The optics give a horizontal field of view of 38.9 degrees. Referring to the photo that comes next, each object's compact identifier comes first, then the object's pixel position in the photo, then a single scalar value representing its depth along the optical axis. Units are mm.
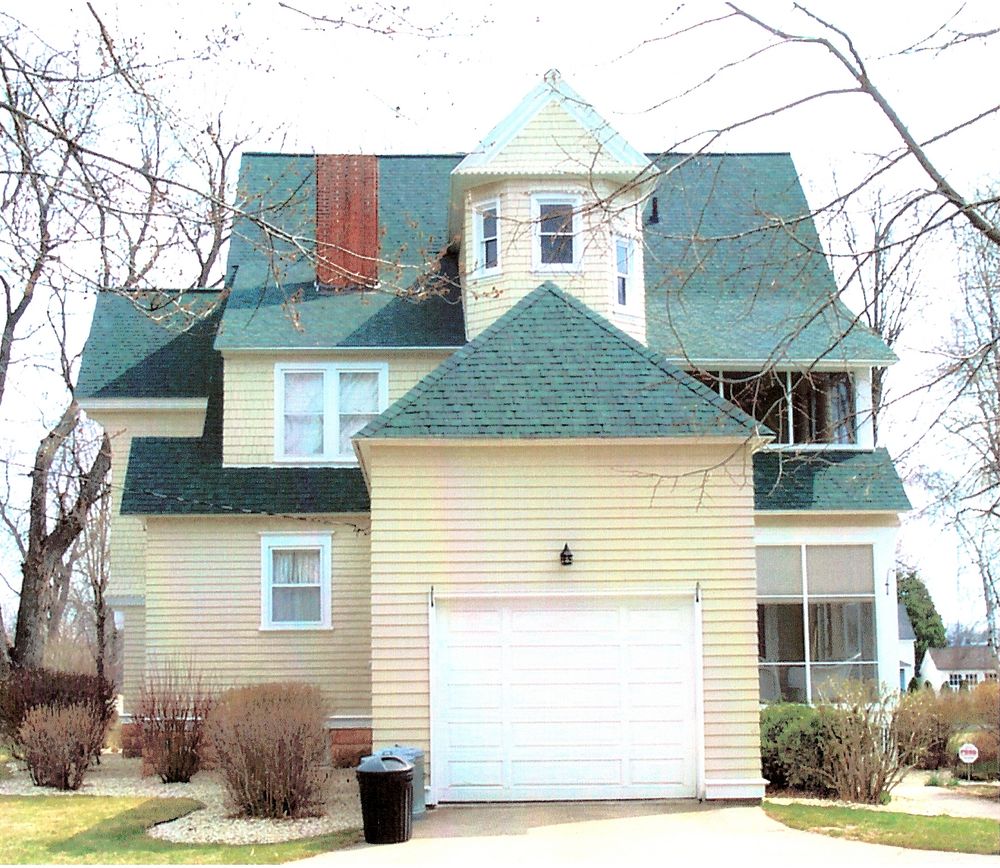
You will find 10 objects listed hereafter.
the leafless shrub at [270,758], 15328
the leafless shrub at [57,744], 19172
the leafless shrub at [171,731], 19531
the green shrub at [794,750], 18125
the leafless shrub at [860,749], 17328
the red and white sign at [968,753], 20250
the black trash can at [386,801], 14000
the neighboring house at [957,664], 71431
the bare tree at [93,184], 10875
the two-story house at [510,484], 16047
